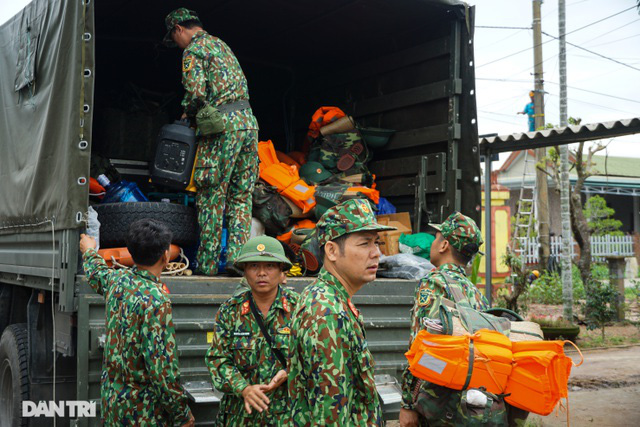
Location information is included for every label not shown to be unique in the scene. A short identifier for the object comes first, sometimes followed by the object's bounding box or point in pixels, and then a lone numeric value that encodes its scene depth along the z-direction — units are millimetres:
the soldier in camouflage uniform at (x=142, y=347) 3049
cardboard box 5230
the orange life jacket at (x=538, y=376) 2578
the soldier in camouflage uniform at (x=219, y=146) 4617
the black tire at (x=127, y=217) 4316
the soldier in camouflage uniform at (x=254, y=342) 2939
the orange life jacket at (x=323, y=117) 6160
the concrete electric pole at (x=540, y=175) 14523
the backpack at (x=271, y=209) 5285
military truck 3852
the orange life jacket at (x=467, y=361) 2590
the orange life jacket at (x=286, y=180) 5406
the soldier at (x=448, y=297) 2697
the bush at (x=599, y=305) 10094
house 21741
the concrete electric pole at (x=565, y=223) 10219
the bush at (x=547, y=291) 13180
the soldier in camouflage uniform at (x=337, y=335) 2115
